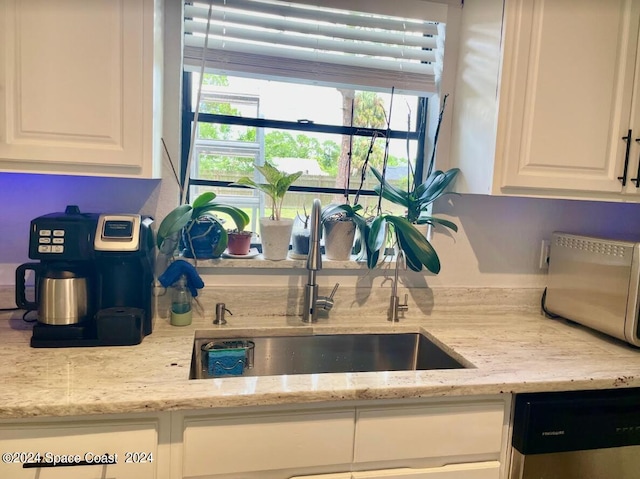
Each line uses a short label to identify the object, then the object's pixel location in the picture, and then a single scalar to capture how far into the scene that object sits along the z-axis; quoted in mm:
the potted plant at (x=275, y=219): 1653
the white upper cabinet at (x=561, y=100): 1508
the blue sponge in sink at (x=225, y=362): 1496
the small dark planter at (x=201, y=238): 1630
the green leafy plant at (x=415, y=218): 1650
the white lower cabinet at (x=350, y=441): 1119
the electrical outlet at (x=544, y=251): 1961
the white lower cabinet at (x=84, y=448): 1032
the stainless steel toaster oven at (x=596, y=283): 1500
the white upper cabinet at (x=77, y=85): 1222
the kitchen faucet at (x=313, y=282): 1574
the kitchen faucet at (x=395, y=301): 1775
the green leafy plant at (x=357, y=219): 1704
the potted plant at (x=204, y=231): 1600
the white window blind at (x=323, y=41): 1641
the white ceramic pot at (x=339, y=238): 1759
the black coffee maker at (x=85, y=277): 1292
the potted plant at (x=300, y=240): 1750
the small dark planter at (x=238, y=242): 1704
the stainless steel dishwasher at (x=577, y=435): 1280
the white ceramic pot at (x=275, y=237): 1688
